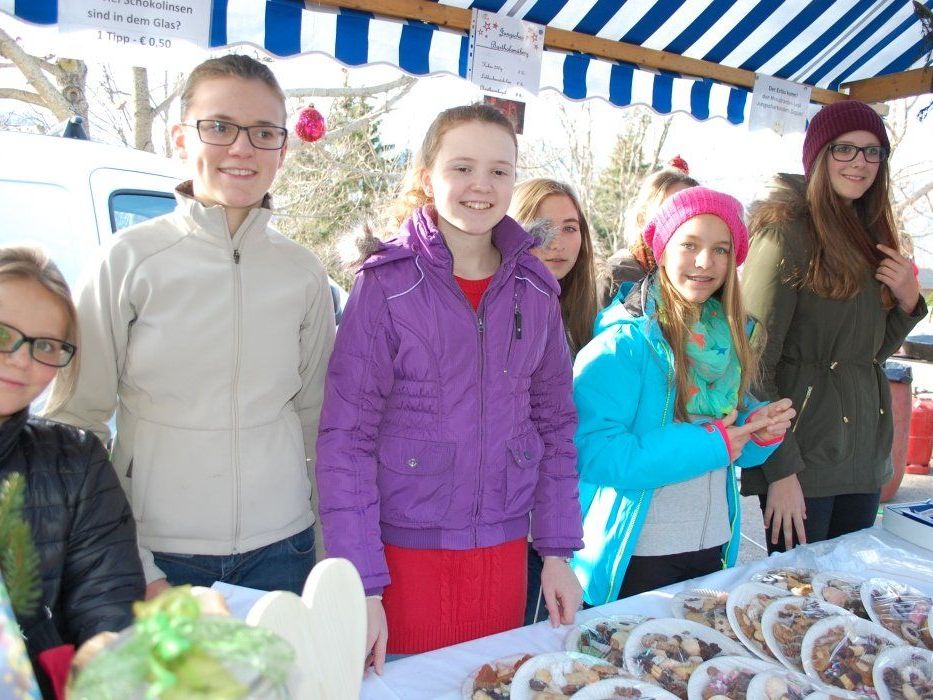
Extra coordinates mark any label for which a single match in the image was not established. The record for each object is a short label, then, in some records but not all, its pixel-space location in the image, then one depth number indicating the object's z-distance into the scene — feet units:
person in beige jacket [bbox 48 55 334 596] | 5.03
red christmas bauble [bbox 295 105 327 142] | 8.67
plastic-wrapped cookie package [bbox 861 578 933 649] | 5.12
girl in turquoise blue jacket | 6.13
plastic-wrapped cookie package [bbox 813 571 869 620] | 5.49
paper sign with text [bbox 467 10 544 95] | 10.12
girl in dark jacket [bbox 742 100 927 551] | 7.45
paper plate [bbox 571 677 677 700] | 3.93
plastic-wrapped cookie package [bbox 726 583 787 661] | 4.78
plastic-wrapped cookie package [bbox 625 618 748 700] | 4.30
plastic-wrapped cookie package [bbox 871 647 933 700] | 4.36
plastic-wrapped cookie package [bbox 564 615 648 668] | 4.60
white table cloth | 4.25
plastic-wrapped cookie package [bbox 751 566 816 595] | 5.59
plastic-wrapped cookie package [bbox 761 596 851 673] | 4.70
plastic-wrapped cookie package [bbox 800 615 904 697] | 4.49
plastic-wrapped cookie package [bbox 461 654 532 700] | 4.05
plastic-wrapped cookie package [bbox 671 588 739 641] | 5.04
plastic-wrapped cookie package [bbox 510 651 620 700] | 4.04
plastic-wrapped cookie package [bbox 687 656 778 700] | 4.10
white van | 10.53
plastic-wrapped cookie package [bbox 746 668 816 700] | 4.05
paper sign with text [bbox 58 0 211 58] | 7.37
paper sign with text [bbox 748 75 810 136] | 13.38
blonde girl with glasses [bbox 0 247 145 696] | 3.79
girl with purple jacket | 5.13
